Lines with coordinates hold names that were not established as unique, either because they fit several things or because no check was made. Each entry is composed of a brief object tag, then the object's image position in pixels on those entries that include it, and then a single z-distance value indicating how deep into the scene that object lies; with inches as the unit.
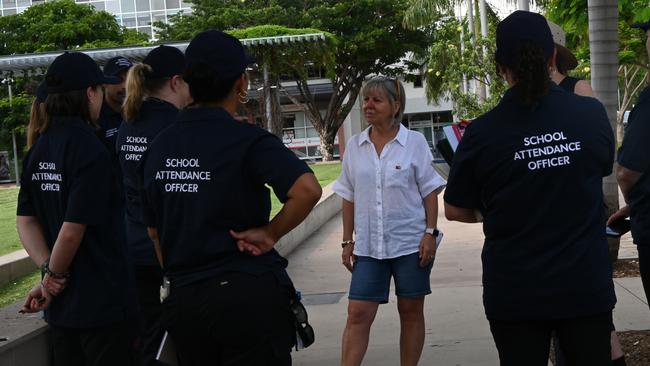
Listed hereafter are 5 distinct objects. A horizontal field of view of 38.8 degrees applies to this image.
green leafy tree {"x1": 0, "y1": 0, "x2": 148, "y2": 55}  2138.3
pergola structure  592.7
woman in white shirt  205.8
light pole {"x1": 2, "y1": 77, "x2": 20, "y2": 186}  1959.2
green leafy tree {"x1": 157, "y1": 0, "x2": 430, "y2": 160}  1814.7
